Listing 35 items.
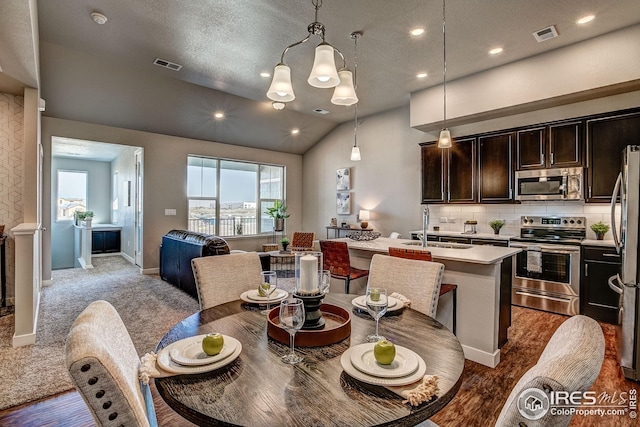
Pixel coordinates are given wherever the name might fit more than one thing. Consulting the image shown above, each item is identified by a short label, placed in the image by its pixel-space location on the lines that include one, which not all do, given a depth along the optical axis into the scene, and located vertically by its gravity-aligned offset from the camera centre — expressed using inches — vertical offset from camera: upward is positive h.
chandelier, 72.1 +33.9
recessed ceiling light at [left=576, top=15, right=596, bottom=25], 124.4 +80.1
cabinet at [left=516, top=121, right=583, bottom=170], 154.9 +36.7
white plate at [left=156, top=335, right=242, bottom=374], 39.3 -19.4
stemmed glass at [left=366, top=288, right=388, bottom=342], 49.5 -14.4
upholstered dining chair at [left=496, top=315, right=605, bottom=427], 27.3 -14.3
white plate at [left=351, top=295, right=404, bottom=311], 62.9 -18.5
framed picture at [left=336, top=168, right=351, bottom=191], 285.9 +34.5
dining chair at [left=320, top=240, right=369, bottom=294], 123.7 -18.7
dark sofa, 161.5 -21.9
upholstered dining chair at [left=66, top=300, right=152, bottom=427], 28.4 -15.6
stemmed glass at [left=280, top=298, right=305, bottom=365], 44.1 -14.7
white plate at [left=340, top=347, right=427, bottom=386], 37.1 -19.7
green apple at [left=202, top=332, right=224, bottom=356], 42.1 -17.6
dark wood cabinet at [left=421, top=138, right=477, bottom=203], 192.1 +28.3
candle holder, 52.4 -12.9
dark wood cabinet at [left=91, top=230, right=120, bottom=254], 311.1 -26.4
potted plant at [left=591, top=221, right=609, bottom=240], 149.9 -6.2
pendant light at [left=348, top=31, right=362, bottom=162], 138.9 +81.5
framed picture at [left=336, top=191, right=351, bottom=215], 285.6 +12.1
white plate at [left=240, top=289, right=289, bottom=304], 67.1 -18.3
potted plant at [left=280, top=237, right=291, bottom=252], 266.9 -25.2
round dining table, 32.0 -20.4
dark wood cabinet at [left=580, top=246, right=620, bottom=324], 138.1 -31.0
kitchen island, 103.0 -27.6
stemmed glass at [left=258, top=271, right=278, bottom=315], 66.6 -14.5
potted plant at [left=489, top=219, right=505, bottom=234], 184.2 -5.3
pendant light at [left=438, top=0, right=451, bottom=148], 128.7 +34.2
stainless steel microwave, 155.6 +16.9
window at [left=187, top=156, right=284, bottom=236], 270.8 +20.3
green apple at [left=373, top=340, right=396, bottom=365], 39.9 -17.7
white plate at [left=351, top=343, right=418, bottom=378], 38.4 -19.3
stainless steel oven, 148.0 -24.8
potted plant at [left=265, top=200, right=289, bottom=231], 313.4 +1.6
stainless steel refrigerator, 93.7 -17.2
